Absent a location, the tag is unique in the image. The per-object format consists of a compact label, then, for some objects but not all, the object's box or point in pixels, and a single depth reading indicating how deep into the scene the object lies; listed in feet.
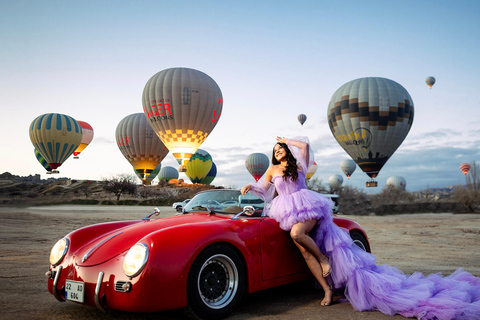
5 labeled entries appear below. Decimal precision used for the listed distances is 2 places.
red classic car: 10.83
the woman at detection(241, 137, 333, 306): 14.16
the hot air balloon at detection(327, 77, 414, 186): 109.19
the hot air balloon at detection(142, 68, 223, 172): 115.85
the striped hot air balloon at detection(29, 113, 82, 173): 148.66
